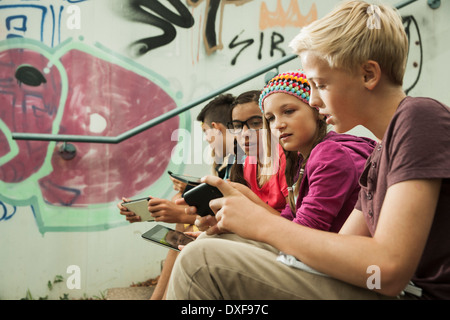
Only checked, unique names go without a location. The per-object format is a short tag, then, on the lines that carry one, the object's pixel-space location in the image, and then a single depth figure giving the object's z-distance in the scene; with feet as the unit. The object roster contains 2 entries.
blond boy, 2.43
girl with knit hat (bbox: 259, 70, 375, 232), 4.33
